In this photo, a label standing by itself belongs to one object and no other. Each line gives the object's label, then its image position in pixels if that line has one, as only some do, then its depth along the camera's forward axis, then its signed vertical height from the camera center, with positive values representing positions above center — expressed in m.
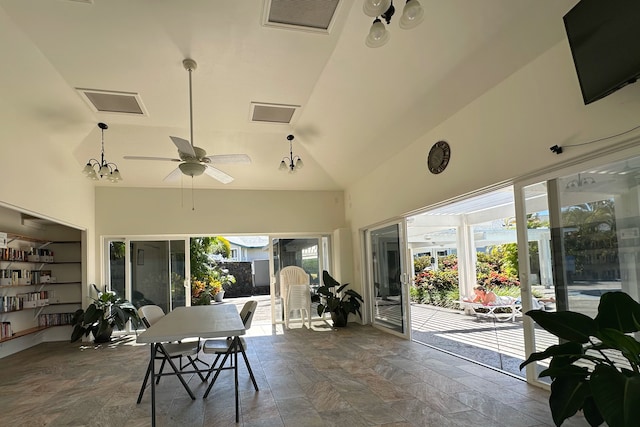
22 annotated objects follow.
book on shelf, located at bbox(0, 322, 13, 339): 5.54 -0.98
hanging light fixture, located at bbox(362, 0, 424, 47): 2.16 +1.34
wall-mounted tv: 2.24 +1.18
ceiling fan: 3.67 +0.98
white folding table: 2.91 -0.61
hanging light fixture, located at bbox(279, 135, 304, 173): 5.59 +1.52
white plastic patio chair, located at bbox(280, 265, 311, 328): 7.59 -0.84
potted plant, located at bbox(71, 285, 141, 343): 6.25 -0.97
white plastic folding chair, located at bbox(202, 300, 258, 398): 3.55 -0.92
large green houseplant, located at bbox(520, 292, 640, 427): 1.75 -0.66
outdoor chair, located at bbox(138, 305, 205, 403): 3.51 -0.89
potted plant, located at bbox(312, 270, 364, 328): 7.12 -1.00
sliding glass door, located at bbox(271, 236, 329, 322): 7.83 -0.19
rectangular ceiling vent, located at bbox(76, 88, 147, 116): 4.68 +1.96
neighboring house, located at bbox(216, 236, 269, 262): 15.62 +0.11
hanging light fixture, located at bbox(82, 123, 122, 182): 4.82 +1.06
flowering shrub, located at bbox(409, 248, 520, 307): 8.82 -0.92
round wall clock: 4.60 +1.05
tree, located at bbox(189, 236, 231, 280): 10.15 +0.00
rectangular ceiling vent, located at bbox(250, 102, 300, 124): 5.20 +1.91
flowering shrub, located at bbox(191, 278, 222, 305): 10.38 -1.03
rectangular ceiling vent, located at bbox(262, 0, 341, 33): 3.28 +2.06
